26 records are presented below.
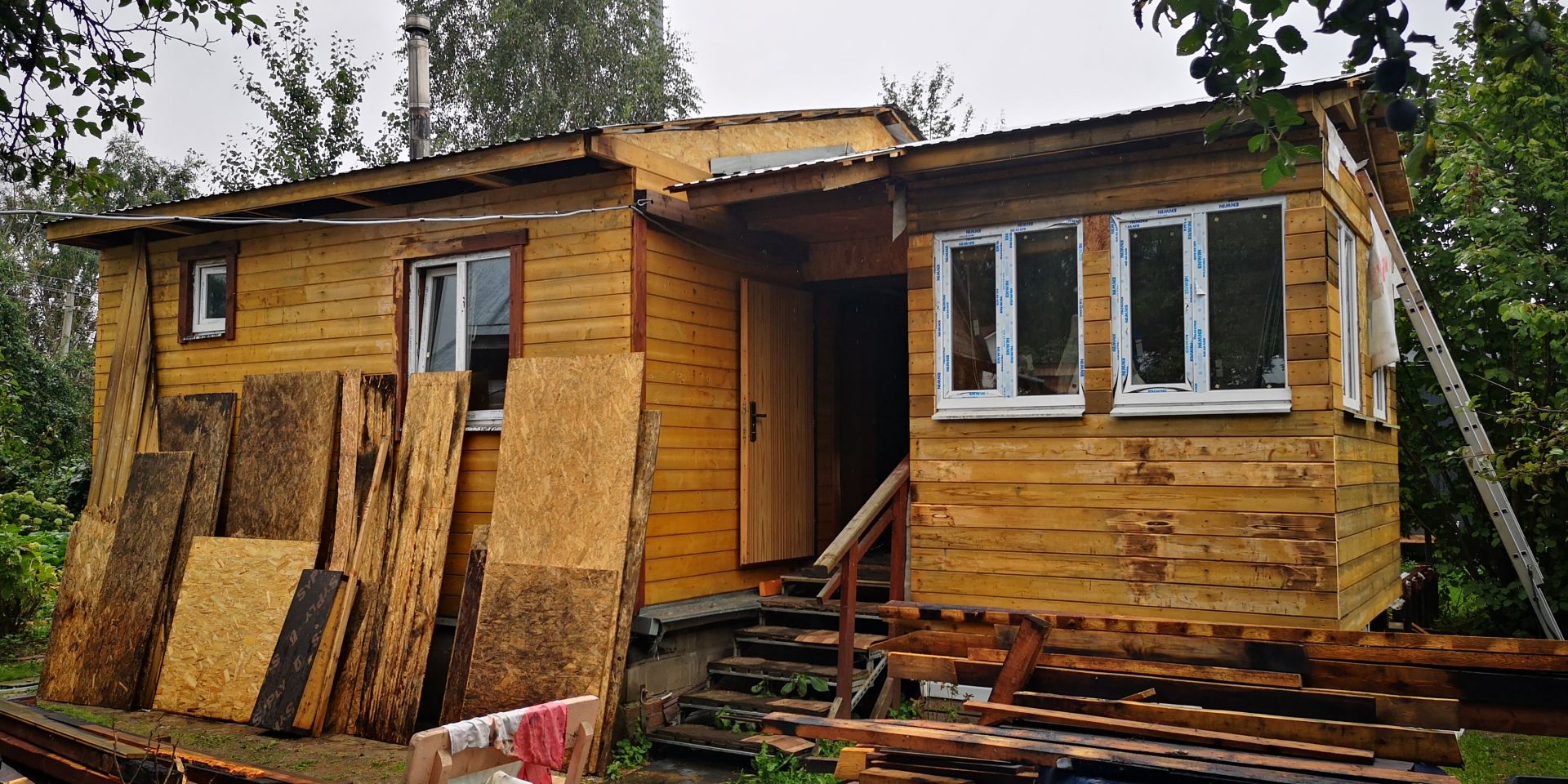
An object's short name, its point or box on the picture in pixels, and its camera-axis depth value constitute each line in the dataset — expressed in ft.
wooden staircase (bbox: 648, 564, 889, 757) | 23.79
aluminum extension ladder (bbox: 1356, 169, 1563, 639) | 28.25
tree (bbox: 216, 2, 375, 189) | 72.33
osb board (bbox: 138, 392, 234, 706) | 29.30
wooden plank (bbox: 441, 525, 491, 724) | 24.49
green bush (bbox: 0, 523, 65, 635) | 34.63
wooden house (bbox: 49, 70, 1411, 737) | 20.98
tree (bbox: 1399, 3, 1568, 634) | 30.96
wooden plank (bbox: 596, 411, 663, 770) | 22.99
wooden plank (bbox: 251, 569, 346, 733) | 25.45
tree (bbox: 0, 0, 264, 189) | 22.27
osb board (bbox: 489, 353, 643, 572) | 24.09
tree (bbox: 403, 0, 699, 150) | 75.20
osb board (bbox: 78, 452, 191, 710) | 28.71
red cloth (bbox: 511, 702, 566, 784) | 11.49
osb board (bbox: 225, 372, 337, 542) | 28.73
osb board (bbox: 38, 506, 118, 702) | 29.27
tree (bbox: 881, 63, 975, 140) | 93.20
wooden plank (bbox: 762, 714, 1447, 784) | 10.89
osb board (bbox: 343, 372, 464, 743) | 25.38
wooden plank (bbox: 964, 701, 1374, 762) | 11.75
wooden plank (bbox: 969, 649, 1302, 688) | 14.07
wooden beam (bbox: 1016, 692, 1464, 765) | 12.01
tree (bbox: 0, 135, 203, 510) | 52.80
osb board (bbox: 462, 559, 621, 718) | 23.09
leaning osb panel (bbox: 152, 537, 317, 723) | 26.86
